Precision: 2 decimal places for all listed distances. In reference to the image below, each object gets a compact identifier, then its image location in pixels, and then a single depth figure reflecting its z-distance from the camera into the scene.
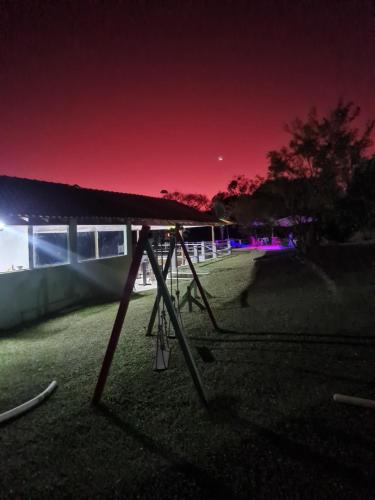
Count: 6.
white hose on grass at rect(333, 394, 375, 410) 3.58
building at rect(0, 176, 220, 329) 8.33
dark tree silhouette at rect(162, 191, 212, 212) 76.12
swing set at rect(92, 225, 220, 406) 3.97
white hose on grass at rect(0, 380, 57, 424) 3.72
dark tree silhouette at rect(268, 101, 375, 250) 23.42
